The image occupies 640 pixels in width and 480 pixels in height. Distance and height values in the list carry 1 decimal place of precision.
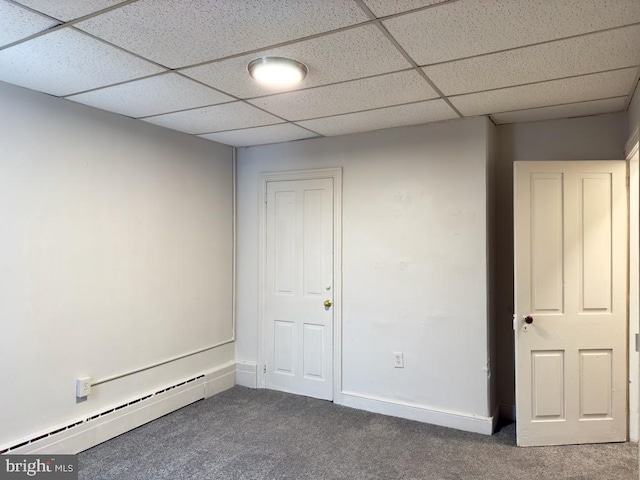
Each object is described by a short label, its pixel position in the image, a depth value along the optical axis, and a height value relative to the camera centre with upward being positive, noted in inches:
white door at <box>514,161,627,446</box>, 117.1 -17.1
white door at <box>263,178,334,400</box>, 152.8 -17.6
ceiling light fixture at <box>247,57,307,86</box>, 84.4 +35.8
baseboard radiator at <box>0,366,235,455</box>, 104.8 -51.5
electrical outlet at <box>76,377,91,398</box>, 113.0 -39.3
